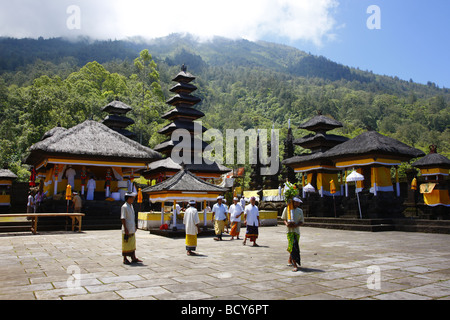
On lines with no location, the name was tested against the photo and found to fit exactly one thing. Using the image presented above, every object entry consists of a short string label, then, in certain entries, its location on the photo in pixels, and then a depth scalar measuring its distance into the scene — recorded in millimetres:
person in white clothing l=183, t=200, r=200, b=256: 8969
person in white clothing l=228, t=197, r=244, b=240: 12359
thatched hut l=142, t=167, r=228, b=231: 13906
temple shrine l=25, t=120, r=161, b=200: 18234
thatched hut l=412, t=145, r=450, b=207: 17484
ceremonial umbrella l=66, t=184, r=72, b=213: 16328
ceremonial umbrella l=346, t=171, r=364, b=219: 18047
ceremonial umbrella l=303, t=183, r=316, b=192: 22594
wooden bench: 12898
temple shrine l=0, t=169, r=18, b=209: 27500
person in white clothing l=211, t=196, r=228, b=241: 12398
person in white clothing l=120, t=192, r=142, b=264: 7652
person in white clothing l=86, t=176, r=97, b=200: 19714
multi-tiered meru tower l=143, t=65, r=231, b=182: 28547
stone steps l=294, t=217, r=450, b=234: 14499
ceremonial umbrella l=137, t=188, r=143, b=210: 20164
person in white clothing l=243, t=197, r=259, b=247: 10750
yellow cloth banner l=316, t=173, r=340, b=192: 23328
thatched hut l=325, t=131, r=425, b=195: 18578
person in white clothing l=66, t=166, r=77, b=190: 20359
